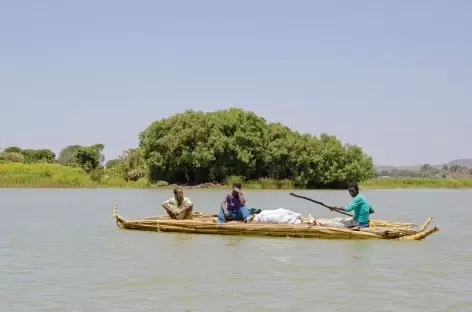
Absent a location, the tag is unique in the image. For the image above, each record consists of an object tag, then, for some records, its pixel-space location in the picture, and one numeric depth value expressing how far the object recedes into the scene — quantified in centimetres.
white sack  1488
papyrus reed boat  1368
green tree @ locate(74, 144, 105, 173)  6446
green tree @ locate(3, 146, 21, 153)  8400
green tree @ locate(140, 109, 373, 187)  4881
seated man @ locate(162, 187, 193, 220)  1595
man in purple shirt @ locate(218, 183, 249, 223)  1540
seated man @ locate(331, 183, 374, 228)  1409
